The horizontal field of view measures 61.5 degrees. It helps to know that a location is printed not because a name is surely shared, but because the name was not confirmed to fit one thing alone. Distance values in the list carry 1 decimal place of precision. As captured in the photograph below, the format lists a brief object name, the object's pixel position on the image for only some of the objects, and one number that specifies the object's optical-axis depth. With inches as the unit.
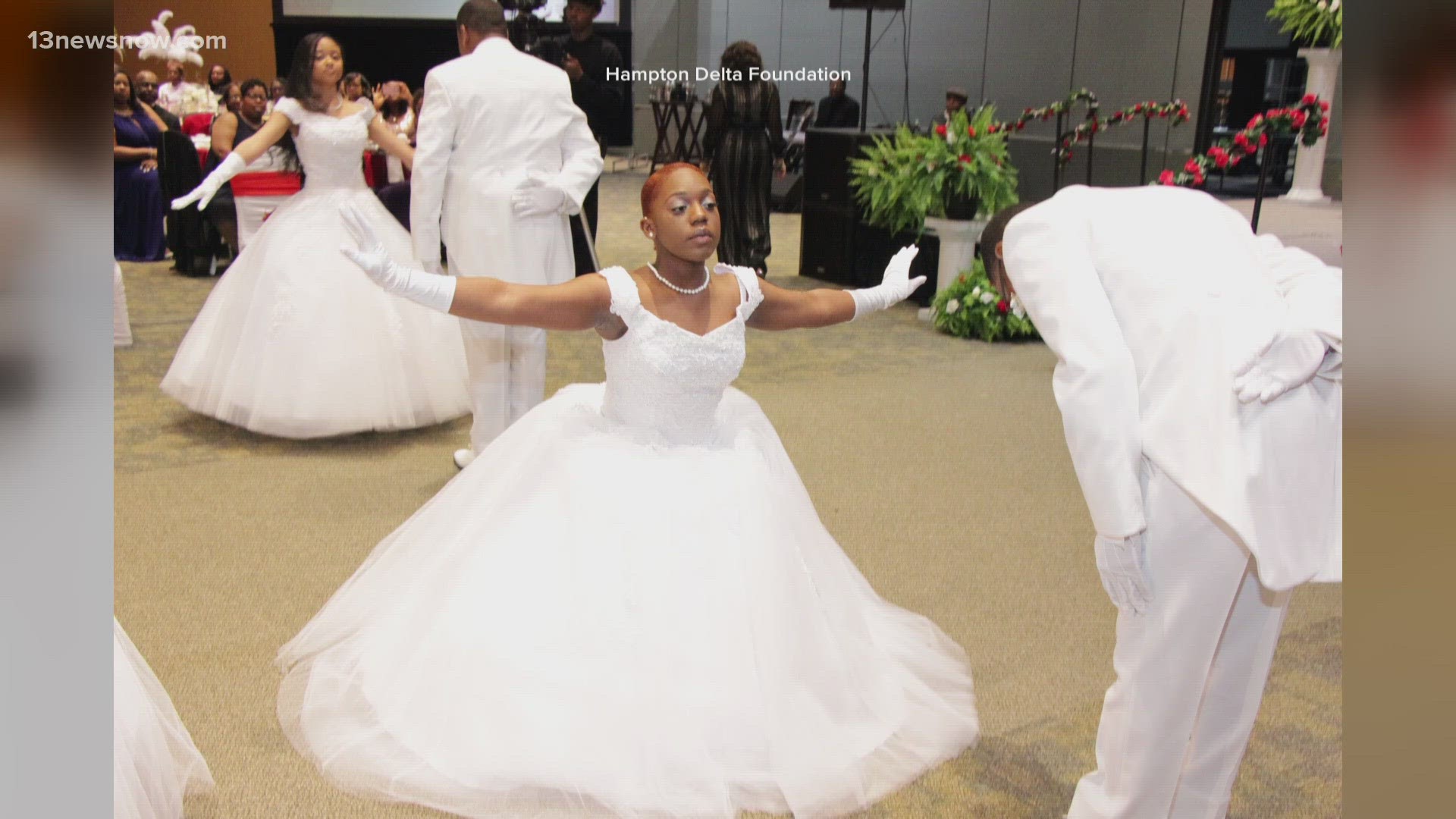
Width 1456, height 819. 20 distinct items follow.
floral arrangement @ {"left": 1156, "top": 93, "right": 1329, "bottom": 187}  208.5
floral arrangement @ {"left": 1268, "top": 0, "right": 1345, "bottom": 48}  213.5
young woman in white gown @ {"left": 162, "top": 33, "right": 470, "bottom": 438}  198.4
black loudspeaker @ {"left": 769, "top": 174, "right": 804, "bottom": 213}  484.1
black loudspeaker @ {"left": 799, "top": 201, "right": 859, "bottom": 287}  355.9
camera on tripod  259.8
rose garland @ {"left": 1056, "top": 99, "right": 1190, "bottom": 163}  284.7
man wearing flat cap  341.1
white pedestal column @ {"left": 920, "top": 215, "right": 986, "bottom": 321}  311.7
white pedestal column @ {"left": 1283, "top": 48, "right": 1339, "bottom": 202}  208.8
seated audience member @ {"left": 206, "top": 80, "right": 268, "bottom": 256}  301.3
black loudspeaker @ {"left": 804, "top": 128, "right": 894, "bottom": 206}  355.3
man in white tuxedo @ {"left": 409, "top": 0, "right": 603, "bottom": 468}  176.1
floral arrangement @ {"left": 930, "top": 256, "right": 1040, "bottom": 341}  292.8
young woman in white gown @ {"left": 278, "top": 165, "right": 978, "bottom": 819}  103.1
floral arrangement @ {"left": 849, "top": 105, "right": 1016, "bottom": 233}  307.4
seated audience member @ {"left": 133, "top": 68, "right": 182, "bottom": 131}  382.9
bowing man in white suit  78.9
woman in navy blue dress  355.9
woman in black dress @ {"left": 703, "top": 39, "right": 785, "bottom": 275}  337.4
